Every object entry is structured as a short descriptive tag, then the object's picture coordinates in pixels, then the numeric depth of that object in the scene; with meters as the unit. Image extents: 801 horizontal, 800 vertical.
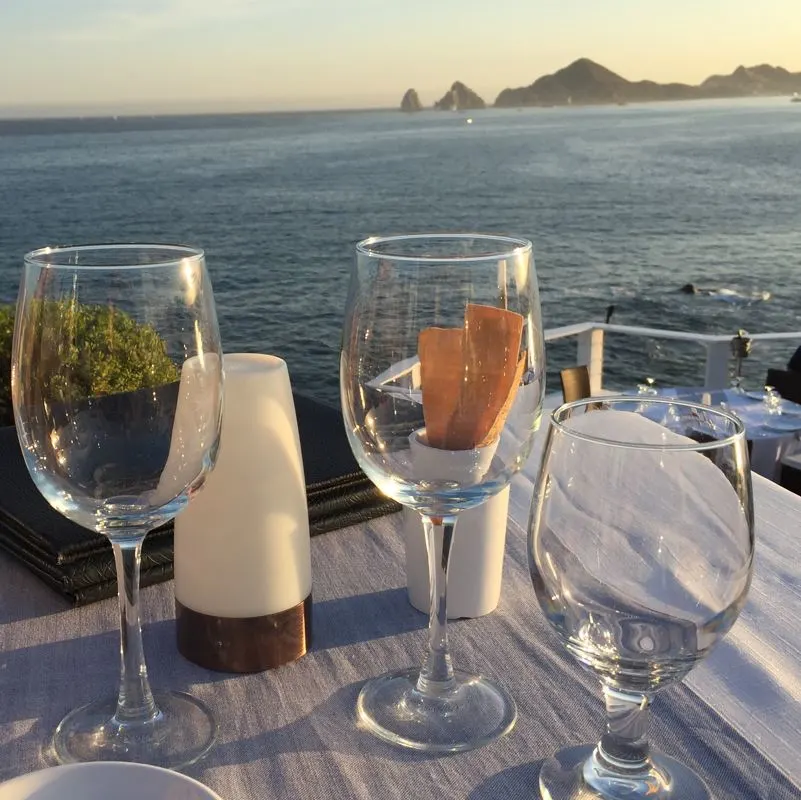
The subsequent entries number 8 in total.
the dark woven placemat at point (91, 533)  0.82
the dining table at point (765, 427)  4.29
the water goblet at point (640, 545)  0.51
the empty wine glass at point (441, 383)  0.62
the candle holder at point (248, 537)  0.72
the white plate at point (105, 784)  0.50
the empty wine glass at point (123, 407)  0.58
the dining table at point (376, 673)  0.61
